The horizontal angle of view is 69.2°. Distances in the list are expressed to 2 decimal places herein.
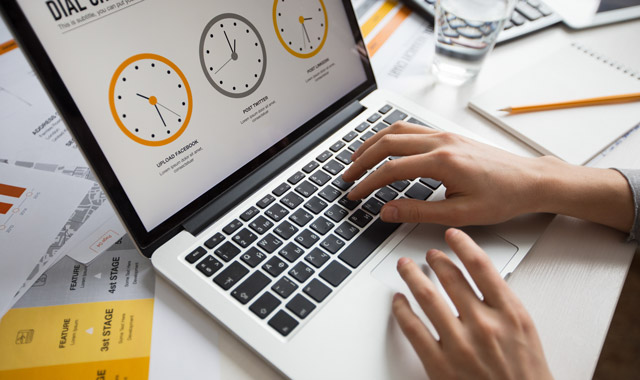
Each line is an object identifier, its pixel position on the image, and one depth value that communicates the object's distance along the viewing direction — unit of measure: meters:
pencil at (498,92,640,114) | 0.70
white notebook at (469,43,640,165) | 0.66
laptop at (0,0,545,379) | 0.43
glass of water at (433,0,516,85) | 0.71
